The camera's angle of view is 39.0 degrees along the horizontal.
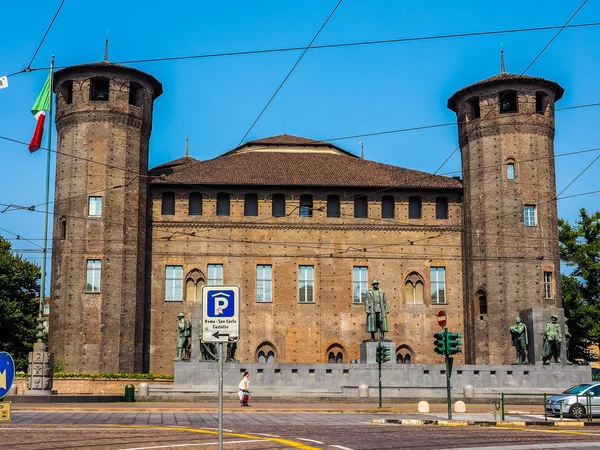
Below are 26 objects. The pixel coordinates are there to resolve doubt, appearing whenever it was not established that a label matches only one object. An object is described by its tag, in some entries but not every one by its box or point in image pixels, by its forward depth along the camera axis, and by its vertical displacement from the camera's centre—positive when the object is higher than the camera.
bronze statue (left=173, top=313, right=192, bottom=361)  36.91 +0.29
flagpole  34.19 +3.86
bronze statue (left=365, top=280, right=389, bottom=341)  35.69 +1.18
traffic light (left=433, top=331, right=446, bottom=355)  22.59 -0.08
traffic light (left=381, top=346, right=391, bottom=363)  31.30 -0.52
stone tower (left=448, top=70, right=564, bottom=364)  44.31 +6.92
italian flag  37.25 +10.06
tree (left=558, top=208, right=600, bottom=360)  48.16 +3.47
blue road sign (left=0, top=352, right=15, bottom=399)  9.31 -0.34
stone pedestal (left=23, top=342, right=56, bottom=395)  34.00 -1.28
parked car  23.48 -1.74
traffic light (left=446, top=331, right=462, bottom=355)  22.55 -0.06
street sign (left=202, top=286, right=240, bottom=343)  9.74 +0.33
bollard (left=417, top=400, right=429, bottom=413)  26.20 -2.05
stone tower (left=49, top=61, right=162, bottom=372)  42.41 +6.24
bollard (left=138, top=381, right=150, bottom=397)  33.72 -1.96
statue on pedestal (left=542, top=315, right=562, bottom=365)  37.09 -0.05
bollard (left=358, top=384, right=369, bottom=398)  32.78 -1.95
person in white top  29.12 -1.75
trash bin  32.16 -1.97
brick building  43.88 +5.65
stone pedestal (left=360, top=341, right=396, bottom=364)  35.38 -0.45
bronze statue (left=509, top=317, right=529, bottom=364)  37.91 +0.04
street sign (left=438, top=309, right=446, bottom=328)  22.81 +0.58
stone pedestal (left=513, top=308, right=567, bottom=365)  42.19 +0.63
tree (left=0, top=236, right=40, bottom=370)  48.19 +2.12
